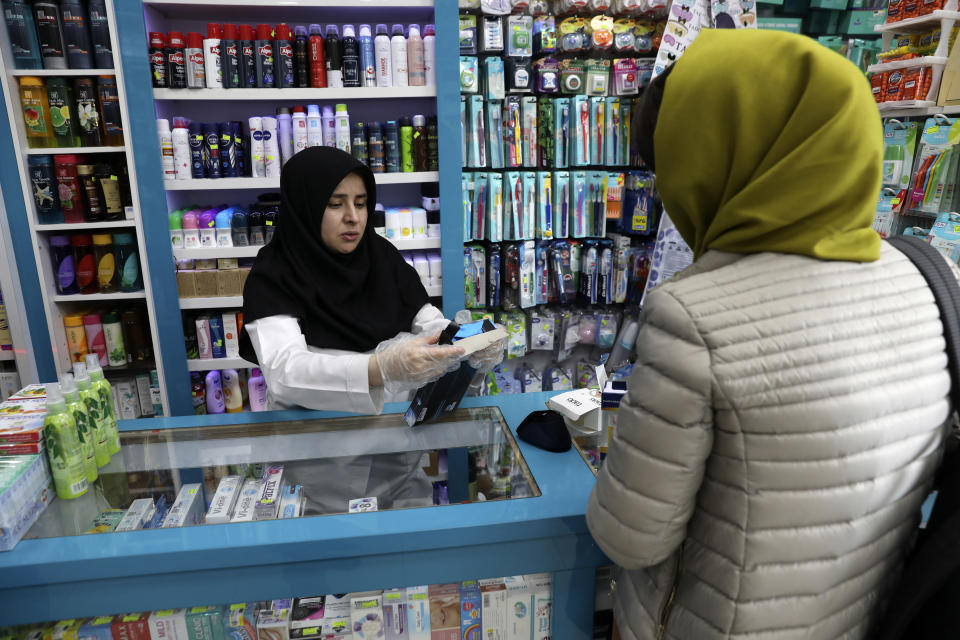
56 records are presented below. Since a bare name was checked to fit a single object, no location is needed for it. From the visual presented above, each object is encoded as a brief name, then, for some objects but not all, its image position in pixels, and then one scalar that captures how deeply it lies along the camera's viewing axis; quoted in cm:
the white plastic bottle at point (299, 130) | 330
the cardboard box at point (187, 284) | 339
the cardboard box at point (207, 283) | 340
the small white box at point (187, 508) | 136
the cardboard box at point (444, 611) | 139
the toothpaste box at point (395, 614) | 137
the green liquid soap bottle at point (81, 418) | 151
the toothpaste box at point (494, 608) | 140
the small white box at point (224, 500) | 138
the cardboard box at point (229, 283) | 341
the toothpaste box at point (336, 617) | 136
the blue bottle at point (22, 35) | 306
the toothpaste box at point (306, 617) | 135
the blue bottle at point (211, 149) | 328
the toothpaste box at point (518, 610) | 141
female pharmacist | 188
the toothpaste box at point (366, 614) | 137
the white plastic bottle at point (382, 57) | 331
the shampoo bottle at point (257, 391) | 356
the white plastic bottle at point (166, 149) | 321
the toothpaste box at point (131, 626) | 130
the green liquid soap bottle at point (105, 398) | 162
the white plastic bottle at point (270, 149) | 329
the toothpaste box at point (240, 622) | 133
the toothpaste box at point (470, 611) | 139
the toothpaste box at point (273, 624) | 134
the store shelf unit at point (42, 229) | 309
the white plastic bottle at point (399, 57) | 331
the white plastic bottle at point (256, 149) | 328
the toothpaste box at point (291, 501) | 140
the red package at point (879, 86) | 351
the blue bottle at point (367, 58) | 330
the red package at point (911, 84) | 321
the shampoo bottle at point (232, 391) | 362
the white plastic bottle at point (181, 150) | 324
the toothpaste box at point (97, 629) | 130
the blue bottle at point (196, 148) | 328
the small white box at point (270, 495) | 140
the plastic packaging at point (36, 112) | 314
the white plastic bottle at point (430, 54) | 333
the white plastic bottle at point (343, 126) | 335
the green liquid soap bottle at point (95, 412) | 156
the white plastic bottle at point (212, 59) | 318
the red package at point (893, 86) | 337
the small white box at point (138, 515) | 135
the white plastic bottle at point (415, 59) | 333
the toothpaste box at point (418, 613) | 138
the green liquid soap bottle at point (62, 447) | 144
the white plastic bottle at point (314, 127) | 332
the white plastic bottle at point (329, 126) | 337
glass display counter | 126
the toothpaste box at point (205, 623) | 132
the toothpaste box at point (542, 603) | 142
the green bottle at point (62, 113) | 318
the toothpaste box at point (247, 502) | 138
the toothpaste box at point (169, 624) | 131
